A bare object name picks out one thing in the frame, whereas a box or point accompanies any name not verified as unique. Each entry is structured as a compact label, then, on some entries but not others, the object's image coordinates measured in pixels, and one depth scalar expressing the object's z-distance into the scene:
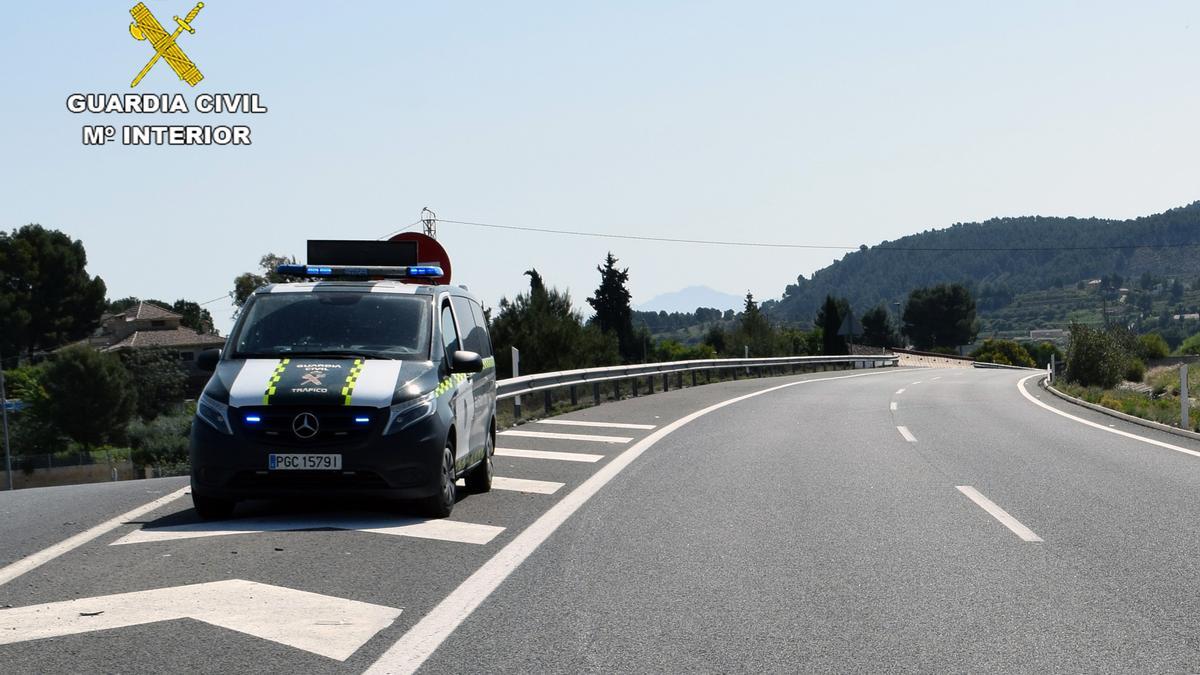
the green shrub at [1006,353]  133.38
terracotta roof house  105.44
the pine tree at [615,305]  110.25
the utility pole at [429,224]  33.93
